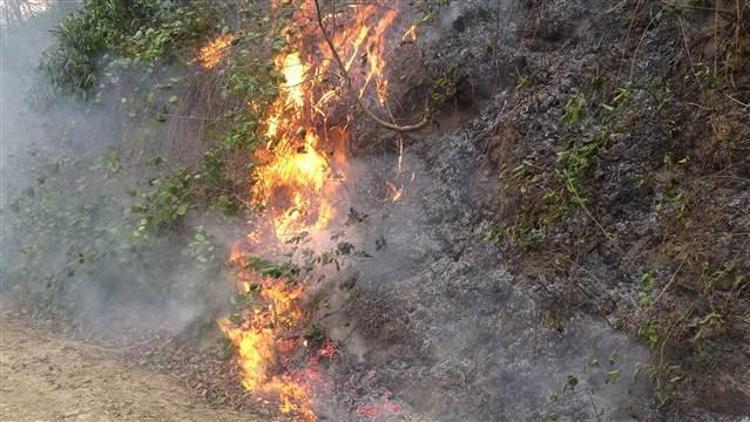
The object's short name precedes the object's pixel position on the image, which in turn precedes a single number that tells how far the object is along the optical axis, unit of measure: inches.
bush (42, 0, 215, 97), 300.0
